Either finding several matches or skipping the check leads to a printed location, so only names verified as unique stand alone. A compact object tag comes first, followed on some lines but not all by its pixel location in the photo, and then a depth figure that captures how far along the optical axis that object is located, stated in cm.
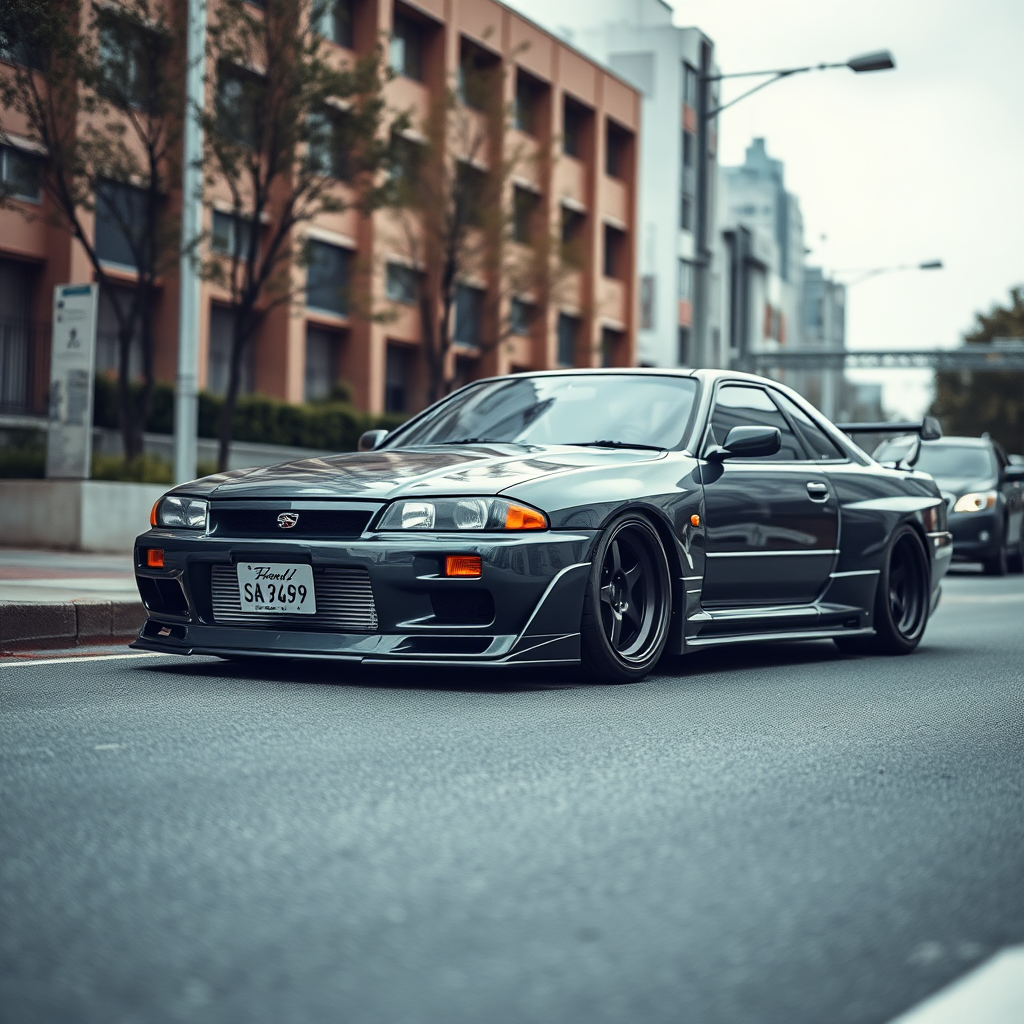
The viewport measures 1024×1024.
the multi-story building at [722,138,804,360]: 12538
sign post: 1550
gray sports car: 630
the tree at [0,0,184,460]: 1708
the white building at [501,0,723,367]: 5562
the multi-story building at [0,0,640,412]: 2509
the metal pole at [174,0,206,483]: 1611
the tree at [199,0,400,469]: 1841
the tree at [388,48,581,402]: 2831
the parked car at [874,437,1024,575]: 1902
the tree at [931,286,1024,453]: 6556
